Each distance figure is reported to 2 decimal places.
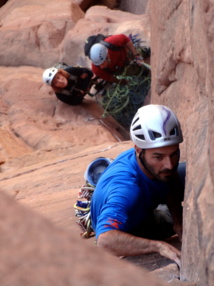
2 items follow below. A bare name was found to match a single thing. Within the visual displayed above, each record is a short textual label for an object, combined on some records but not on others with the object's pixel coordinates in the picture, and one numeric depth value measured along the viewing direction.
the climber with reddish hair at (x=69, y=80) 14.21
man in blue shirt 4.88
